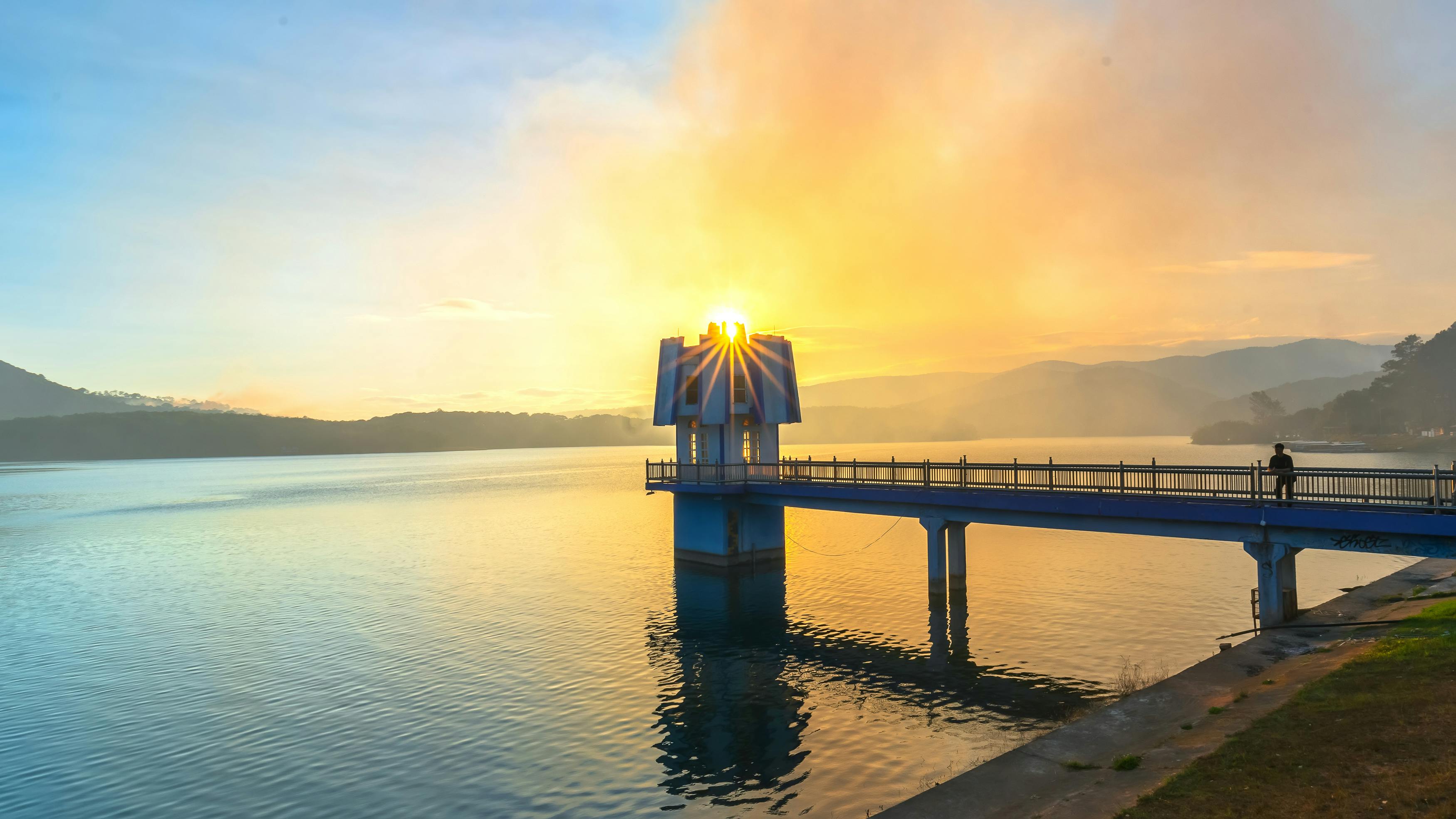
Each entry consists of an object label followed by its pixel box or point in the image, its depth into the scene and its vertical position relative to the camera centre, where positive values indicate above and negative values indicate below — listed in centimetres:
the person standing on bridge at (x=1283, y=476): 2488 -171
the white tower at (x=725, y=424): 4653 +71
